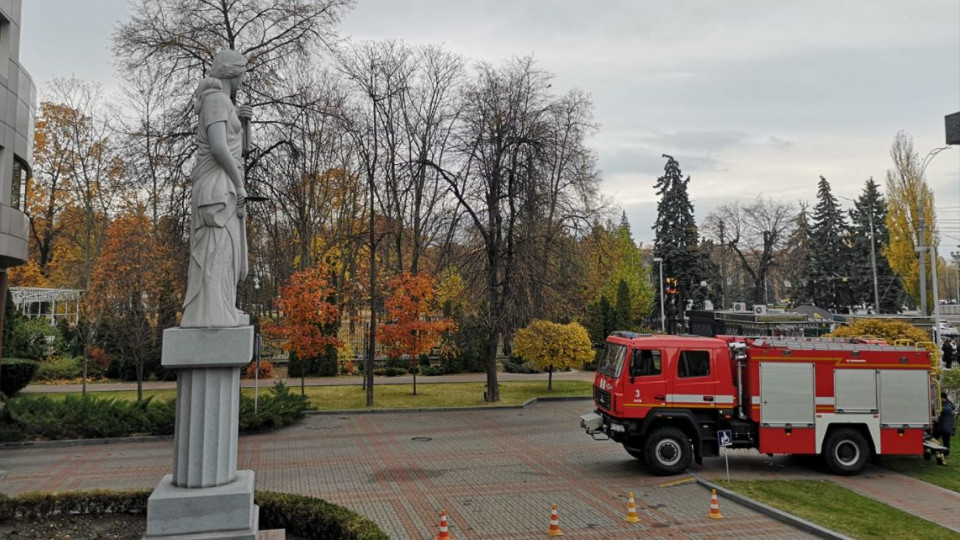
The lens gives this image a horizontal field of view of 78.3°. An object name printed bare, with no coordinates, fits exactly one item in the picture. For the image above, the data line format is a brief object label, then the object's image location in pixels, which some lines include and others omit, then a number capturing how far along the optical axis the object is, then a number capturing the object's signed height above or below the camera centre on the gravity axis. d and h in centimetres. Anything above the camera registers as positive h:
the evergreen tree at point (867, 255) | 5104 +602
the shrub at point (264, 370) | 3072 -259
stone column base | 610 -202
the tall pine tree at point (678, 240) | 4691 +668
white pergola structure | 3059 +115
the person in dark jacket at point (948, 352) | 2754 -133
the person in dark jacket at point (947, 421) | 1337 -219
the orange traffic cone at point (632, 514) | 970 -315
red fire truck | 1277 -169
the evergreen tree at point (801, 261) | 5266 +579
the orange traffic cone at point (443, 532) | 832 -296
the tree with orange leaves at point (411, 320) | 2255 +4
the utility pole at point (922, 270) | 2365 +250
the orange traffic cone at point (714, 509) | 993 -315
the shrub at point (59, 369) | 2752 -236
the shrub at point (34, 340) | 2778 -103
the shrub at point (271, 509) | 780 -269
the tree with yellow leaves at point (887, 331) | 1756 -22
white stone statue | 680 +125
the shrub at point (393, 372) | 3259 -280
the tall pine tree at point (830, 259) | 5175 +567
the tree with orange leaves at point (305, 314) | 2155 +24
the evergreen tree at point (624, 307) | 4090 +108
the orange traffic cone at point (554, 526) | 904 -312
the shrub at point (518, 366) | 3362 -256
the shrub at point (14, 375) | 2230 -212
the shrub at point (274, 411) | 1723 -274
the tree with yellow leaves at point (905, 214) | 4562 +862
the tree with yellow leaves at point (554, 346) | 2484 -101
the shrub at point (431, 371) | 3269 -274
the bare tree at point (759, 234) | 4881 +762
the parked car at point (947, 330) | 3903 -42
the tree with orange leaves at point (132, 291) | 2216 +119
